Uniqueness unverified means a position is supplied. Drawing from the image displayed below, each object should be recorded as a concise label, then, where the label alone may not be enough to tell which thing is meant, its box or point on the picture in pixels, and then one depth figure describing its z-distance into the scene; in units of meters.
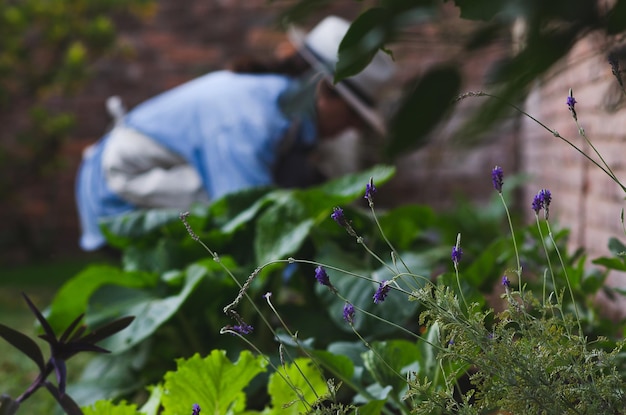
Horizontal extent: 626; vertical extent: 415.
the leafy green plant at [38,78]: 10.35
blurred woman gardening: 5.75
